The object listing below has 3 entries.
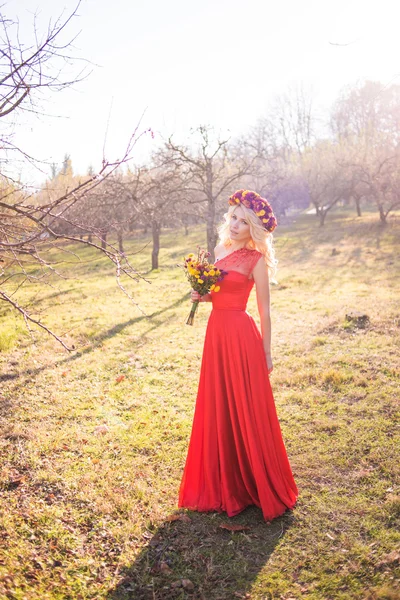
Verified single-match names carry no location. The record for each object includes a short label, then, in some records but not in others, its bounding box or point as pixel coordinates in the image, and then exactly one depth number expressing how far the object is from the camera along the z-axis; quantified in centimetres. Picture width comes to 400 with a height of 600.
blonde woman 419
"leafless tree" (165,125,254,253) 1679
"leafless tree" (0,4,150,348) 382
